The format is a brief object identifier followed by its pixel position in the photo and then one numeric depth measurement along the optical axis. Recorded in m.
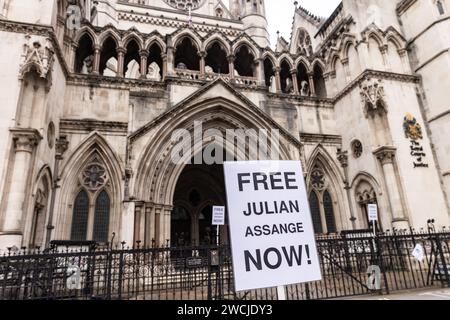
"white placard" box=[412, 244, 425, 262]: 8.77
